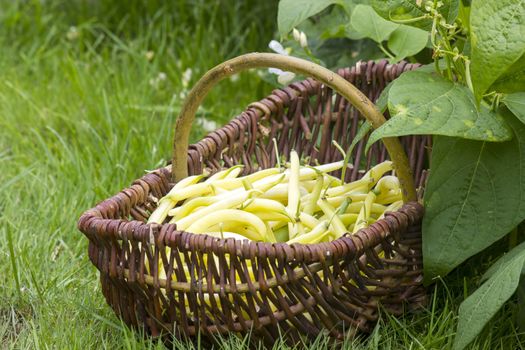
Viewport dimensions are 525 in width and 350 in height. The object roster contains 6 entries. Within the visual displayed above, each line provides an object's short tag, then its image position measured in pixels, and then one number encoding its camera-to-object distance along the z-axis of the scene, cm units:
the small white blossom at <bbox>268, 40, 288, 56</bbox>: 185
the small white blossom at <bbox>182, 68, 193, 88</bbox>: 209
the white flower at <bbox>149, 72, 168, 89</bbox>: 216
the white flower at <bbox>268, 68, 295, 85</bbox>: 187
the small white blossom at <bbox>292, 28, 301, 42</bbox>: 184
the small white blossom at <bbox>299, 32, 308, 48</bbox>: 184
